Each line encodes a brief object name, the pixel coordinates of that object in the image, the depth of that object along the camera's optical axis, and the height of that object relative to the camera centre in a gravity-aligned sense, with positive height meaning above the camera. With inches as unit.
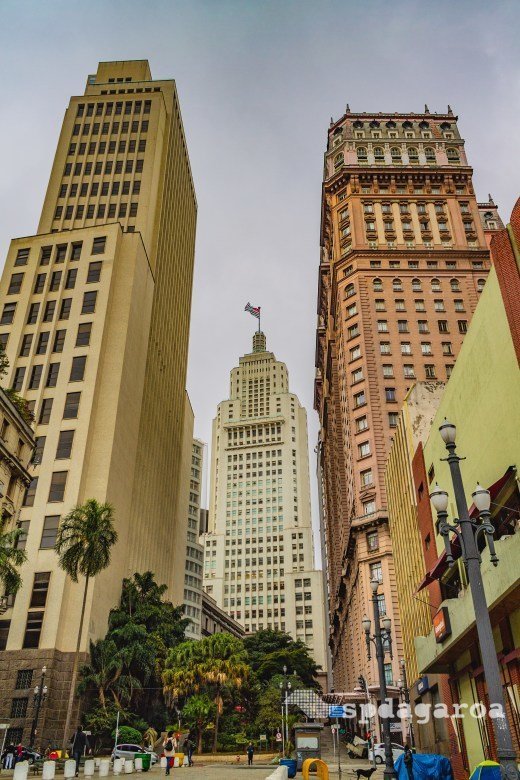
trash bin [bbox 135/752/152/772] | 1476.4 -23.8
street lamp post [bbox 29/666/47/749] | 1728.0 +129.9
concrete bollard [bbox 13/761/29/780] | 847.7 -25.3
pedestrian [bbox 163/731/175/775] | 1250.6 -6.0
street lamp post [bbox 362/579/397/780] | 894.3 +97.7
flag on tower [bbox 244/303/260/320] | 7140.8 +4381.1
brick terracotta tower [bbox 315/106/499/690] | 2810.0 +2109.3
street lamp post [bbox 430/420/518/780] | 429.7 +117.3
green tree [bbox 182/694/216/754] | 2075.5 +103.8
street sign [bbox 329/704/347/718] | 1749.8 +92.3
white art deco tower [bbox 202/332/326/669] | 6112.2 +2126.3
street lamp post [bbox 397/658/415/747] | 1947.8 +150.5
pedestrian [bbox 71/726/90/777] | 1078.4 +6.3
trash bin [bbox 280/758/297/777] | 1342.3 -33.9
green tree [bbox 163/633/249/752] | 2080.5 +233.5
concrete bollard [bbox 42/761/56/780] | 940.0 -28.4
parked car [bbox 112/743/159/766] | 1664.4 -5.6
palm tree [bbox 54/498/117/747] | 1731.1 +505.0
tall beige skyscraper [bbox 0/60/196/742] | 2091.5 +1597.0
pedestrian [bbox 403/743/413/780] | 827.6 -18.4
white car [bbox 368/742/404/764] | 1898.4 -17.3
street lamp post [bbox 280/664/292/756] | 2253.9 +180.7
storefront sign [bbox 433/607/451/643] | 1002.7 +172.3
